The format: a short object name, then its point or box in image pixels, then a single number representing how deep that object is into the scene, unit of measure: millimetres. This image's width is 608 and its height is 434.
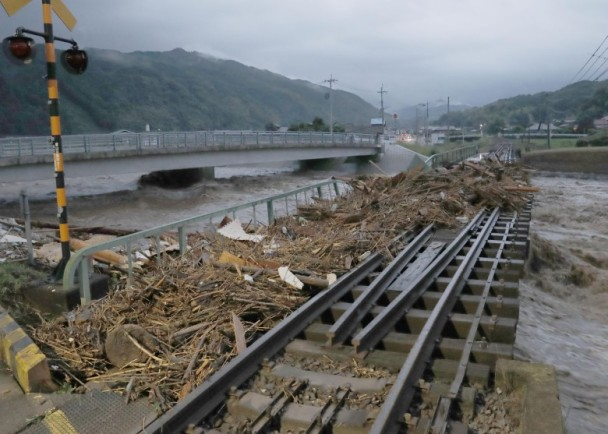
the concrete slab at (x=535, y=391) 3785
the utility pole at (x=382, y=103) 91869
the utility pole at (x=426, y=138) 96019
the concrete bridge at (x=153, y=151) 23906
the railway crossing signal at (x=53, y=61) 7035
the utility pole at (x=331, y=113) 67188
